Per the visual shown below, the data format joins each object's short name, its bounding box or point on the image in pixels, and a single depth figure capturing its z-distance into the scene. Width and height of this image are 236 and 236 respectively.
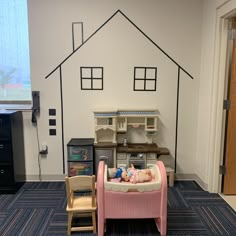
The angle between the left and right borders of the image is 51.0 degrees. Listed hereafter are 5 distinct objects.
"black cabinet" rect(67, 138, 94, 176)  3.14
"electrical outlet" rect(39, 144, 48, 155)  3.44
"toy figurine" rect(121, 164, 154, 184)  2.18
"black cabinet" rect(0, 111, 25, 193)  3.01
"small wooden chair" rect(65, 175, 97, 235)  2.25
